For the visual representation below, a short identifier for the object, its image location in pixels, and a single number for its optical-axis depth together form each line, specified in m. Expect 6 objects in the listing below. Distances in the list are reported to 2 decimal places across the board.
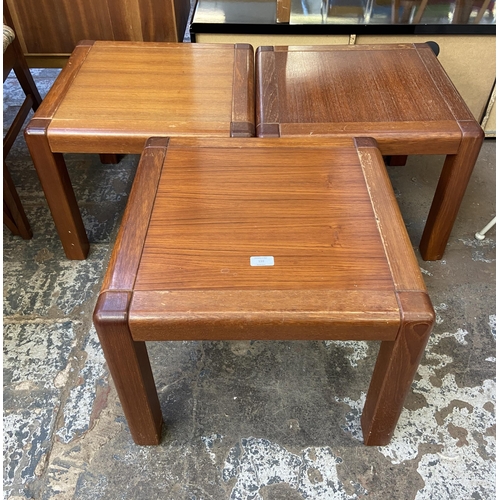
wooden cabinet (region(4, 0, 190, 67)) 1.98
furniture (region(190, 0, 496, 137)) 1.81
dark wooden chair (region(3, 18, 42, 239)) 1.58
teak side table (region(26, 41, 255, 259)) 1.34
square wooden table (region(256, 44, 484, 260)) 1.34
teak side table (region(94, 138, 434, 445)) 0.89
